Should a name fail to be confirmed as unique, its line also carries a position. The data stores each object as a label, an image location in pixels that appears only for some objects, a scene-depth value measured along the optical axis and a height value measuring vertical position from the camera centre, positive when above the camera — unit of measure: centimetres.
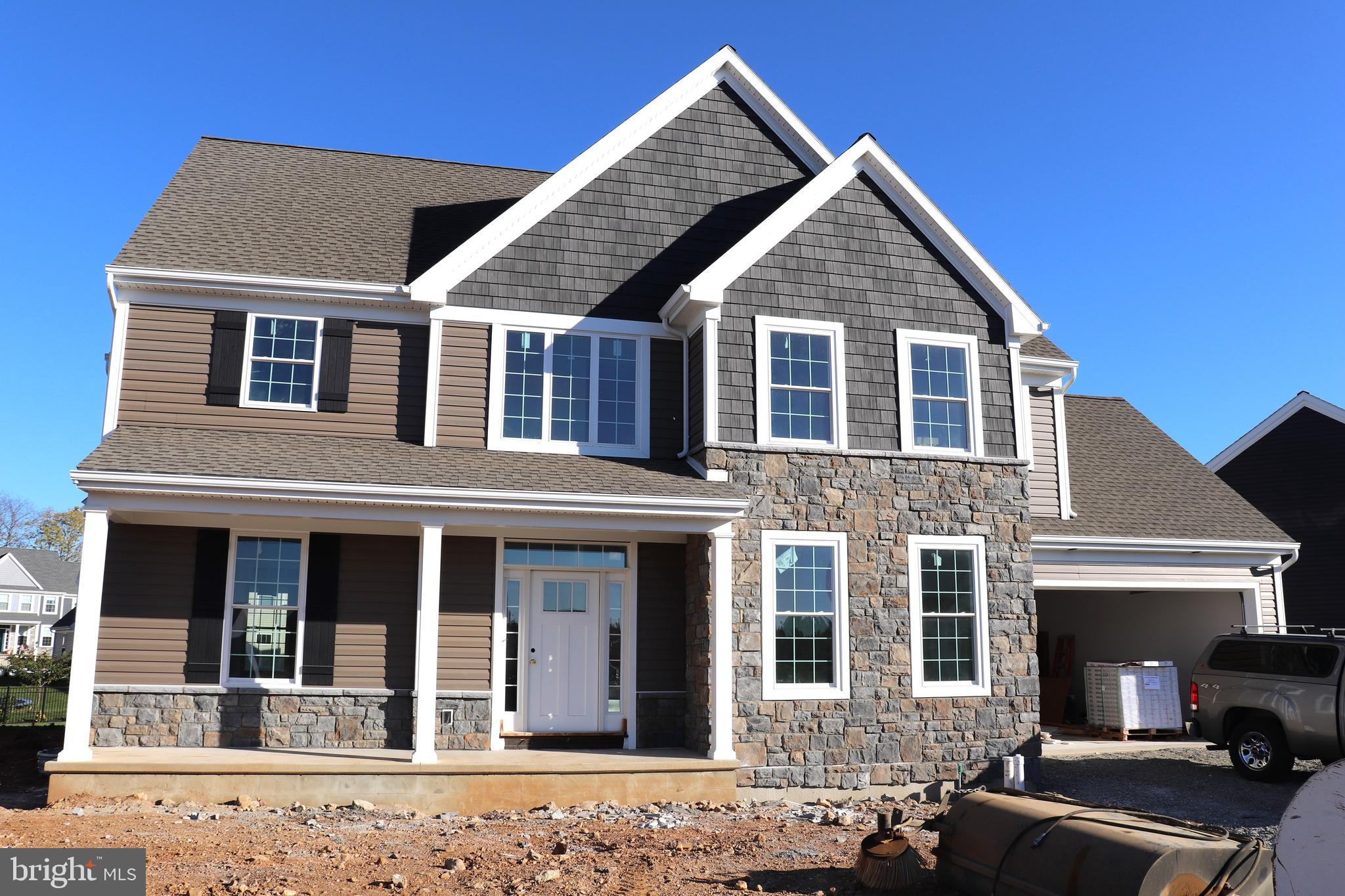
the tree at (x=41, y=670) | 2619 -111
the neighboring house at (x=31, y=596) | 5772 +174
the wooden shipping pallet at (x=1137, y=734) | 1644 -163
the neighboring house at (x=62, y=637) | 2112 -54
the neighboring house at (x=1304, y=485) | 2128 +320
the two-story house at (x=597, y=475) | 1193 +181
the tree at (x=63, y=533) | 7019 +636
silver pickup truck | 1235 -84
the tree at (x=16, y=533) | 7162 +647
